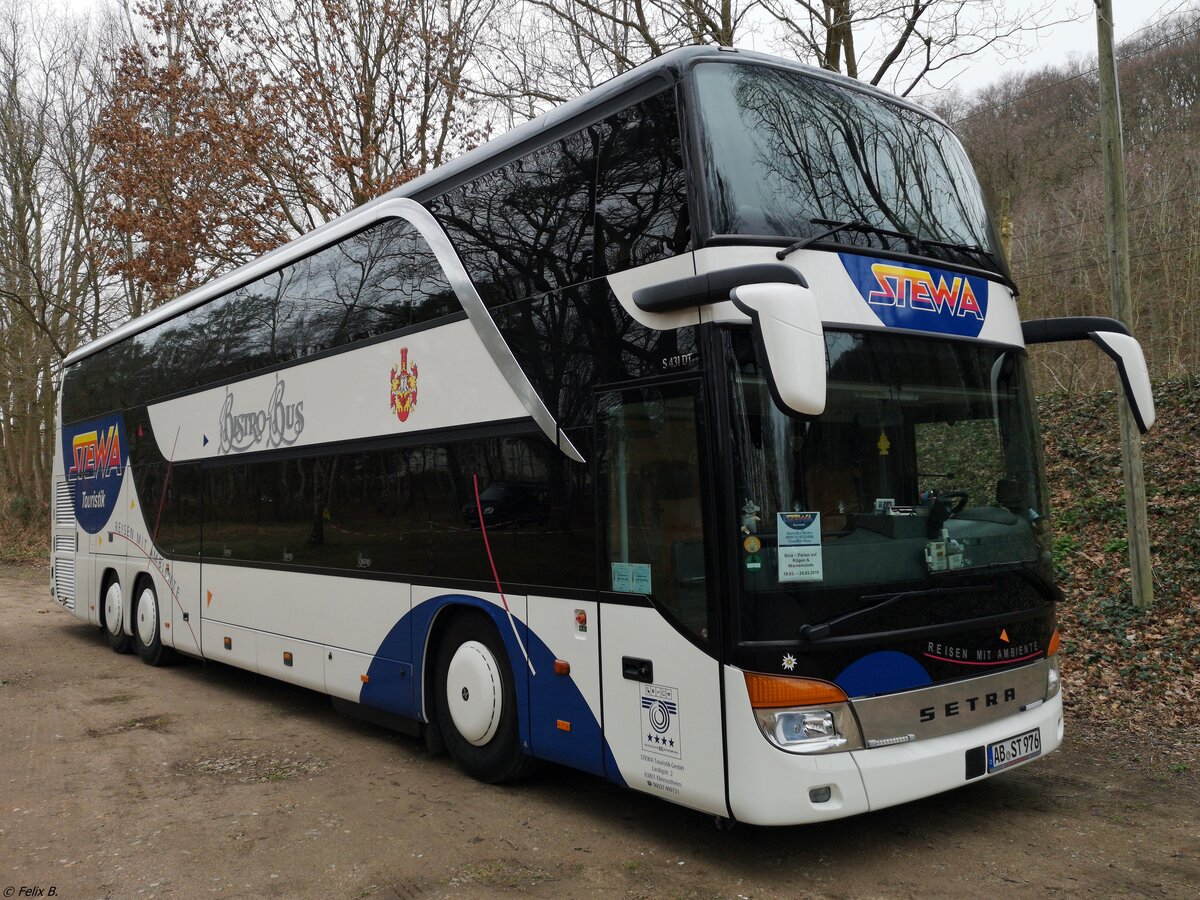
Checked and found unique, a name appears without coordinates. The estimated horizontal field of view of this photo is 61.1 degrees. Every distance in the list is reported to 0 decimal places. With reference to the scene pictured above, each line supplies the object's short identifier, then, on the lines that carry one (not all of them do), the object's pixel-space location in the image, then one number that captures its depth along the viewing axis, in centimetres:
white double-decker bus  474
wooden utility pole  935
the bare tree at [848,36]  1255
